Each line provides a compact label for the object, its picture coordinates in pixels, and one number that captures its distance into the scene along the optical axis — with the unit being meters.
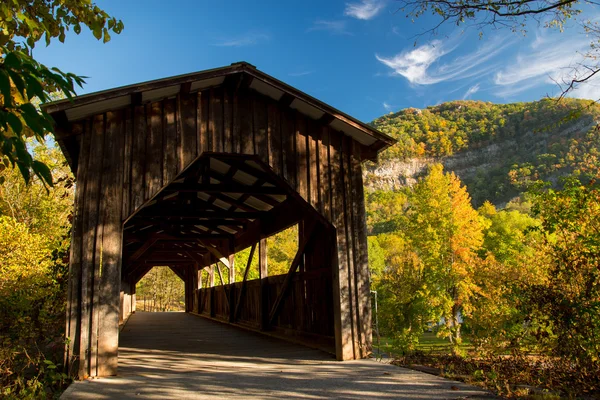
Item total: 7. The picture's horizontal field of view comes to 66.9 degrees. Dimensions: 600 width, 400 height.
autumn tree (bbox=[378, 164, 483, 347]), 25.36
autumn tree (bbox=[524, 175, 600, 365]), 3.92
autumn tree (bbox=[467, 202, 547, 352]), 4.71
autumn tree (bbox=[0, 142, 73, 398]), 4.77
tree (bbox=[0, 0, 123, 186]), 1.57
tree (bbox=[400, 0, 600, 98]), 5.02
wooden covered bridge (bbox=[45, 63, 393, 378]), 5.14
